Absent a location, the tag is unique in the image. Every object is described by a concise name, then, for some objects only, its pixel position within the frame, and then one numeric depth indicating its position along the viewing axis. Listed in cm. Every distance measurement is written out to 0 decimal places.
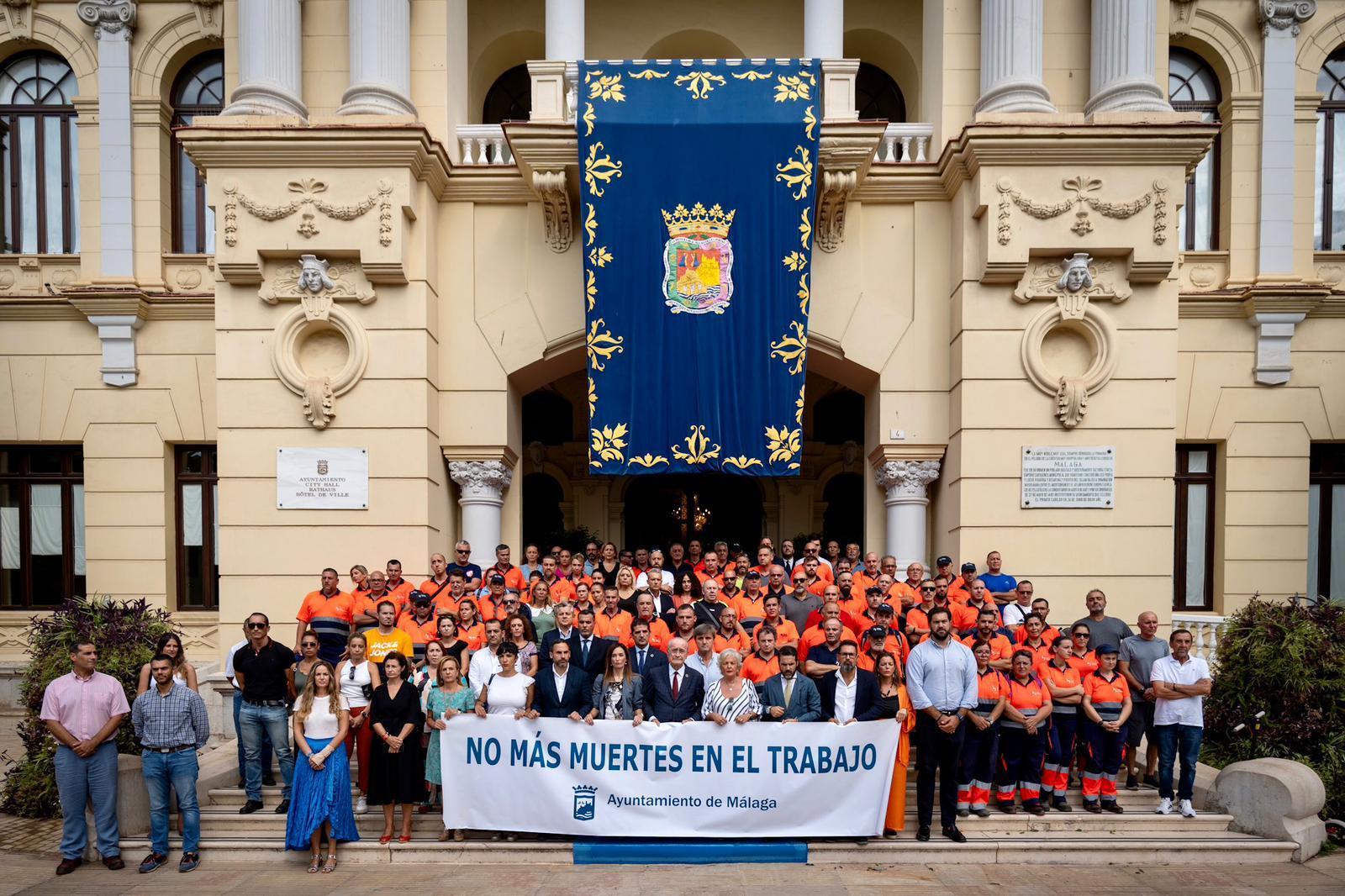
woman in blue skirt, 876
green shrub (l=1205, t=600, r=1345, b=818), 1048
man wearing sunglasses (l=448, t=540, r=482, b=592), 1180
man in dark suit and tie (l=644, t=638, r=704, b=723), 901
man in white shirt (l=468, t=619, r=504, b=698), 931
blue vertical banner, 1285
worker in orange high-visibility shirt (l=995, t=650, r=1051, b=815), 928
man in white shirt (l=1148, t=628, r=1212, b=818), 959
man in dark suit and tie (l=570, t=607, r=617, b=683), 957
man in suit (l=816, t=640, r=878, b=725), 899
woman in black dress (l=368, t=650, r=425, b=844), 895
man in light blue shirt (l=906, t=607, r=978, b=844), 905
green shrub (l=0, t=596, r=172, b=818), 1022
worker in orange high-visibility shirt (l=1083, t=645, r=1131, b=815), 955
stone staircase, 897
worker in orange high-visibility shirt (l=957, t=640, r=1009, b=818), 927
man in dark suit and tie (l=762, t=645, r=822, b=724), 897
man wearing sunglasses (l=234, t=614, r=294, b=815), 969
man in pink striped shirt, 885
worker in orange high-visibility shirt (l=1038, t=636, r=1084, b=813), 942
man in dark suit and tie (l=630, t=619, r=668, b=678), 912
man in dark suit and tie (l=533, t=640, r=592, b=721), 908
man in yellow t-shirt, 1008
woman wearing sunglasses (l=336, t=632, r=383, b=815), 925
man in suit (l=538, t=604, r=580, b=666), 962
